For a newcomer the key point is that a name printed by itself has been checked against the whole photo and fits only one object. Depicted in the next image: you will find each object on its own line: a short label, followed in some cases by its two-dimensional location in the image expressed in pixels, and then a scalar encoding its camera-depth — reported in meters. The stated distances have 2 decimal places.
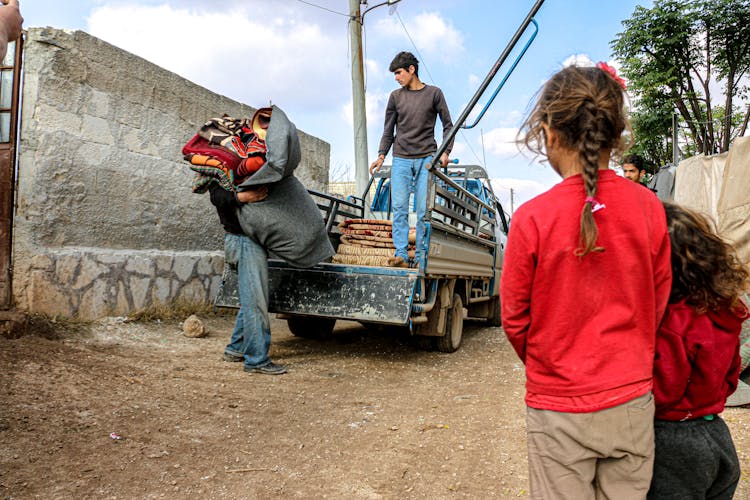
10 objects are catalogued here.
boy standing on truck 5.52
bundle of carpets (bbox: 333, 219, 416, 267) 5.43
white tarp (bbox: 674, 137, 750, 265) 6.73
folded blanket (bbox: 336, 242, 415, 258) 5.59
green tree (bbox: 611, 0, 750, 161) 20.00
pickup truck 5.04
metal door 5.20
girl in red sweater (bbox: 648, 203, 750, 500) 1.53
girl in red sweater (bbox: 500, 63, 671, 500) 1.48
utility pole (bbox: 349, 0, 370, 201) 10.09
